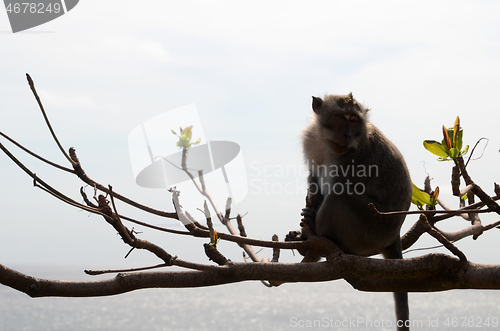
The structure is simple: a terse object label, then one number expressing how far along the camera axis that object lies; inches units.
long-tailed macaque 163.2
